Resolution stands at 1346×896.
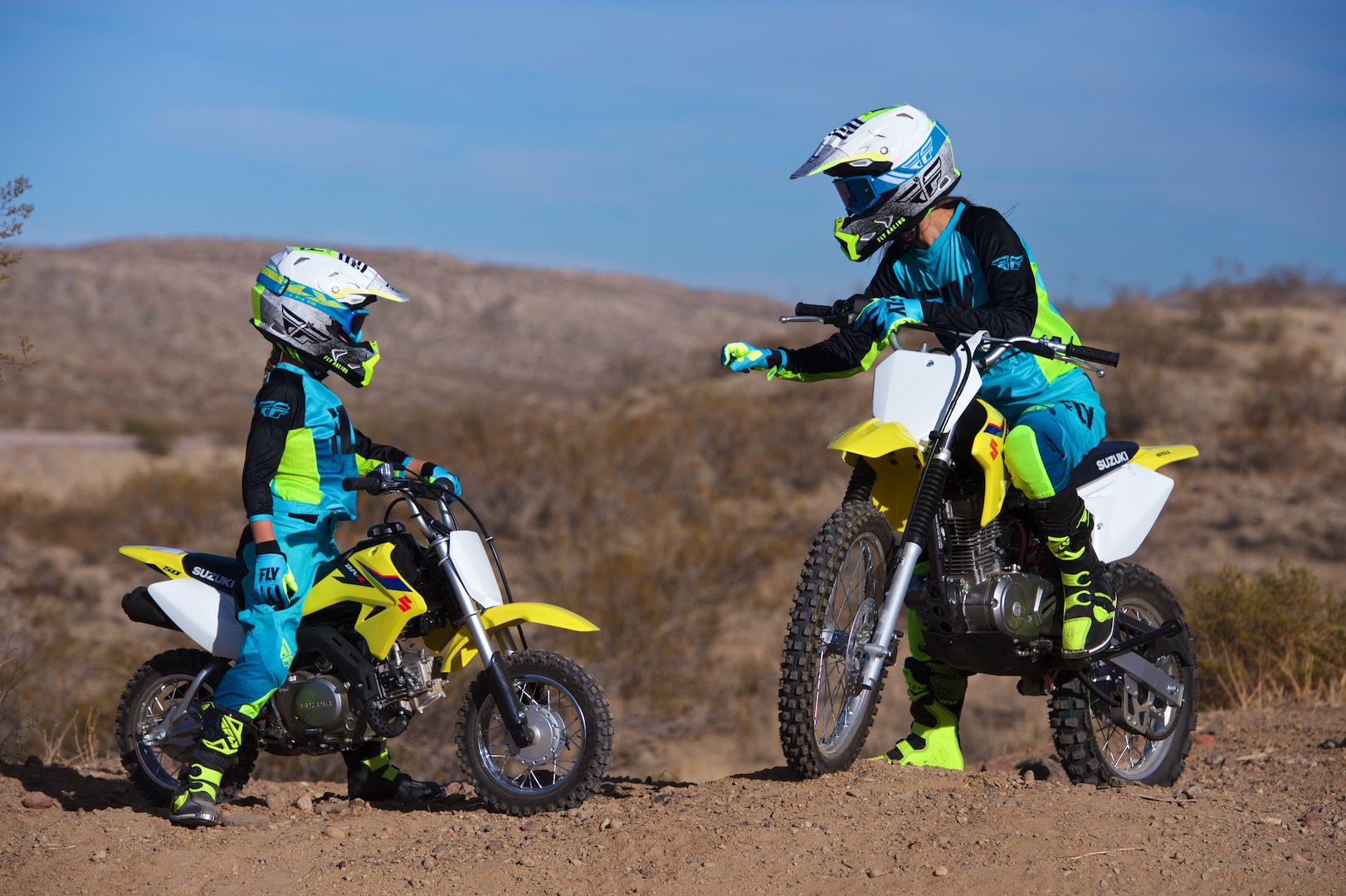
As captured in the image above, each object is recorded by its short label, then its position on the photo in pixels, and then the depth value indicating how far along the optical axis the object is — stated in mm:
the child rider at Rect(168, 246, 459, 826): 9703
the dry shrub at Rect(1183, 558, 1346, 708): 15555
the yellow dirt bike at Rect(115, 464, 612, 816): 9734
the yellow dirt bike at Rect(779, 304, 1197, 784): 8836
